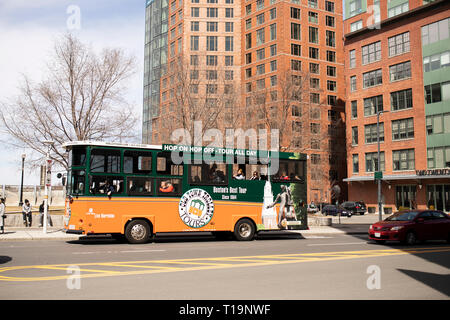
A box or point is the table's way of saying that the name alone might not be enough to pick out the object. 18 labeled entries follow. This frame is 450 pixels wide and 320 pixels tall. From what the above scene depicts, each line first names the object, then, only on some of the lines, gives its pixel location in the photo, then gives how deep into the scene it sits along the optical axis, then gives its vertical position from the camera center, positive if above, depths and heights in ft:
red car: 56.24 -5.48
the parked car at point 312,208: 162.61 -8.24
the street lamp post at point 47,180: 68.18 +1.57
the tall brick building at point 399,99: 172.14 +40.65
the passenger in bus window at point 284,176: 66.48 +2.01
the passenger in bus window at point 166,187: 58.44 +0.28
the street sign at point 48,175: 68.18 +2.31
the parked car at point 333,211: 161.83 -9.17
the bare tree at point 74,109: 94.32 +18.74
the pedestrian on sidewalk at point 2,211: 68.51 -3.61
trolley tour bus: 54.90 -0.28
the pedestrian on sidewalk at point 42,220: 83.92 -6.34
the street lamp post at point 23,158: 95.38 +7.22
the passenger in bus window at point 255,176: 64.80 +1.97
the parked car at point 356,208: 173.58 -8.36
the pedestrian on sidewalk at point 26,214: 84.31 -5.00
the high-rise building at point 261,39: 253.44 +99.23
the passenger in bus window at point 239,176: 63.46 +1.95
